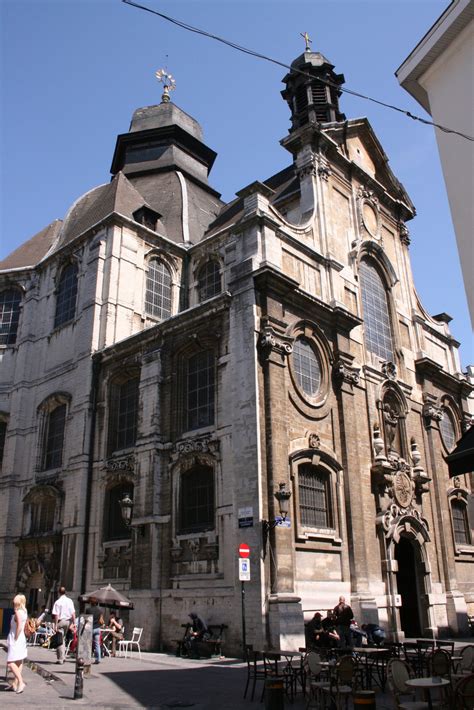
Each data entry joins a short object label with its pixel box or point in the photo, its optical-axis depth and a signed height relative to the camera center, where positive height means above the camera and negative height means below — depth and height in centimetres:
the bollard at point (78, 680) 929 -102
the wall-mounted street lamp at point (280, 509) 1496 +216
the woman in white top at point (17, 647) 950 -53
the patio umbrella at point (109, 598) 1486 +21
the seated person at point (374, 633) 1528 -73
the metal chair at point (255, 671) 981 -115
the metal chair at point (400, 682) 684 -88
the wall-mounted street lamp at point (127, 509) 1848 +273
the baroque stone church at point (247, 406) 1648 +616
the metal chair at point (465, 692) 611 -85
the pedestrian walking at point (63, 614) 1410 -12
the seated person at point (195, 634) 1486 -64
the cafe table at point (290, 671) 988 -103
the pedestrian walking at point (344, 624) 1372 -44
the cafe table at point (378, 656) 1046 -88
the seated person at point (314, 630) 1371 -57
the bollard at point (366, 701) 645 -95
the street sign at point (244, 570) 1409 +74
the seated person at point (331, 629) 1310 -54
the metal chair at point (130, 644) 1560 -88
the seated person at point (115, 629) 1584 -53
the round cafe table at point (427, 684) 677 -85
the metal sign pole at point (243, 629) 1441 -52
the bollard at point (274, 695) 800 -109
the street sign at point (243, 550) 1427 +117
